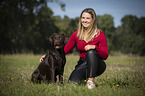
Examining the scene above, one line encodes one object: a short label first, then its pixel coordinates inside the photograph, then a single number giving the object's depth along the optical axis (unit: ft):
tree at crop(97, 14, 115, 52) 137.39
